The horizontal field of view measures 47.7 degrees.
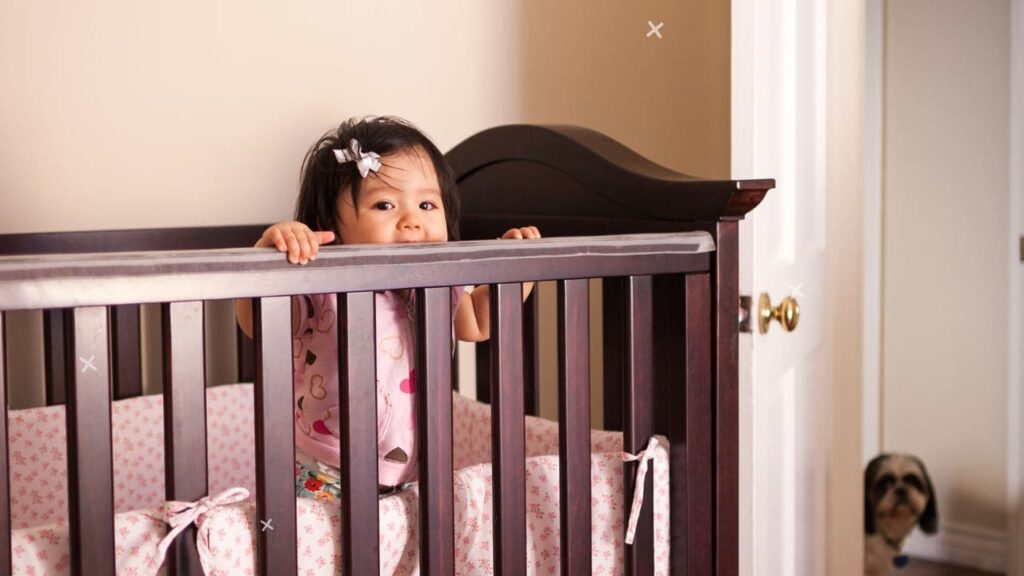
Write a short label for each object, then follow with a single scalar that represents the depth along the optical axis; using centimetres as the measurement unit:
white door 160
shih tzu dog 326
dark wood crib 98
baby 132
